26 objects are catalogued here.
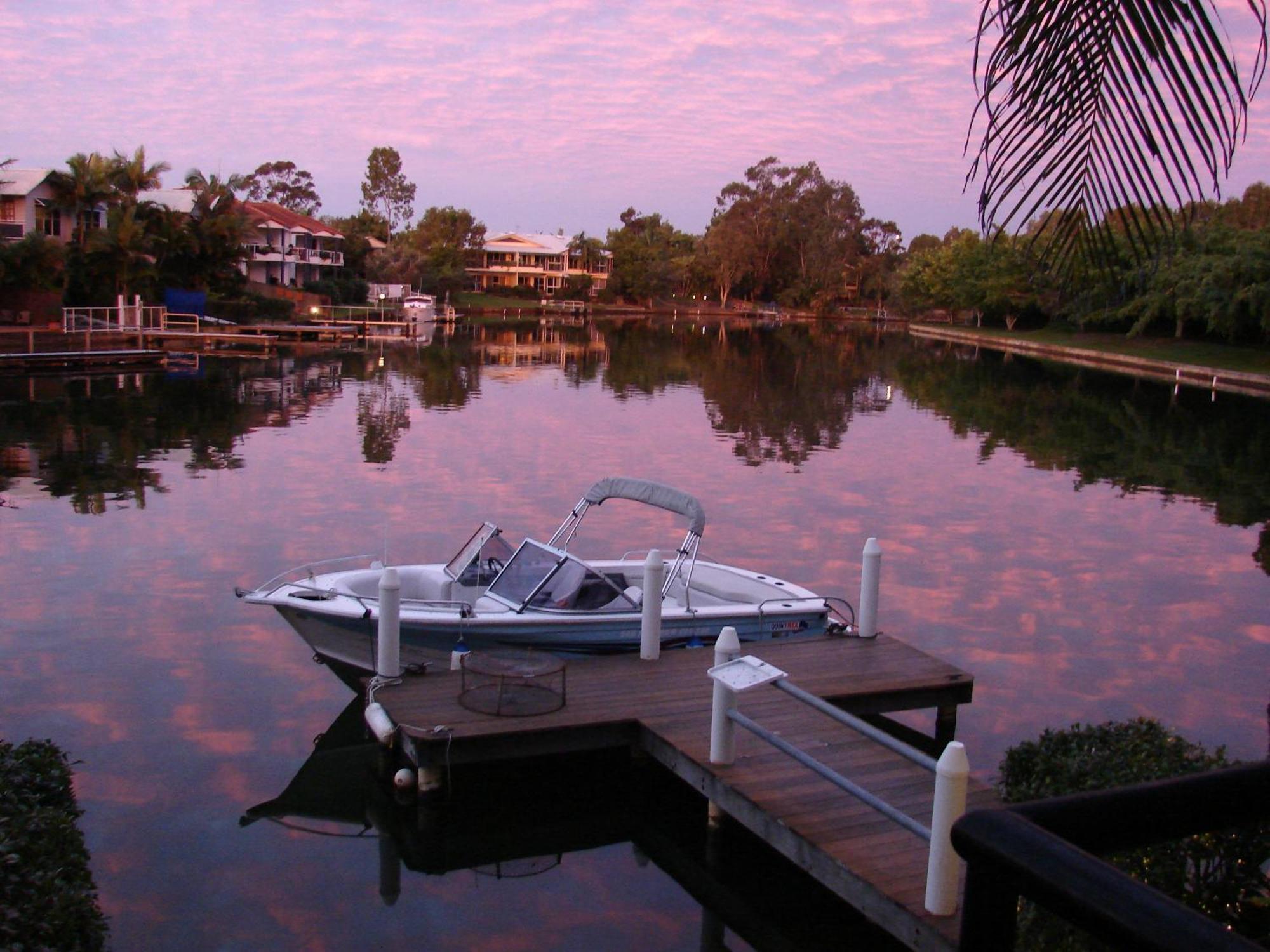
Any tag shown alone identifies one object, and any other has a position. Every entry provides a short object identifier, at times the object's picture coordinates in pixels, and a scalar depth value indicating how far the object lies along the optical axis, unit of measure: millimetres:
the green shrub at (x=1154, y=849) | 6457
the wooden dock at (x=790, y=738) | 8422
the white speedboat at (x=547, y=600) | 12719
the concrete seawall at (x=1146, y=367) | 54906
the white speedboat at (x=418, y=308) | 86562
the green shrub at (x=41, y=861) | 6312
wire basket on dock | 11047
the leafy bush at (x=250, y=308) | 70875
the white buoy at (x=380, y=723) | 11078
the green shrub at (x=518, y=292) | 137375
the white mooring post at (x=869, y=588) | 13266
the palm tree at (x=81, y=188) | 61281
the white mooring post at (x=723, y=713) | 9812
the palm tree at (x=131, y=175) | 64750
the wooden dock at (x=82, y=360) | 45188
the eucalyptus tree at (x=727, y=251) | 137500
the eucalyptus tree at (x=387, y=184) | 135875
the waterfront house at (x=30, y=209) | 59156
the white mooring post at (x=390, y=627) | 11484
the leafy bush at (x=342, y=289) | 90938
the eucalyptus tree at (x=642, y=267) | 140375
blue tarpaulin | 66688
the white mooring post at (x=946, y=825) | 7328
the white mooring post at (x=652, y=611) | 12258
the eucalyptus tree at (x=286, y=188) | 146250
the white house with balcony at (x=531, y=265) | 143500
